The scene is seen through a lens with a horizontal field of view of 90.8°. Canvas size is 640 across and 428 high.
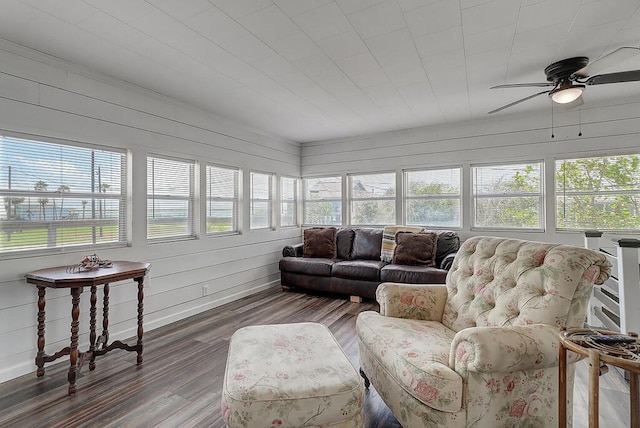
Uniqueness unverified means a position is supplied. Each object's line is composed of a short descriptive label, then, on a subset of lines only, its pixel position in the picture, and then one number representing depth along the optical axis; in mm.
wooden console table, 2203
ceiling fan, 2264
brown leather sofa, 4008
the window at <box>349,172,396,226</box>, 5312
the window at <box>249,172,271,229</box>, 4918
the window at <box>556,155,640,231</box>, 3764
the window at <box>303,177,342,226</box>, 5777
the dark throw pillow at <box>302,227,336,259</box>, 5020
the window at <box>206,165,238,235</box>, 4148
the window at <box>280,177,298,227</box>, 5637
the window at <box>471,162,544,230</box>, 4289
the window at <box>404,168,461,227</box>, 4805
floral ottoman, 1342
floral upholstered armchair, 1413
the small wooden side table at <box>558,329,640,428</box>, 1096
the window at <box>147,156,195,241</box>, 3453
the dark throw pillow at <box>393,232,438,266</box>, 4242
